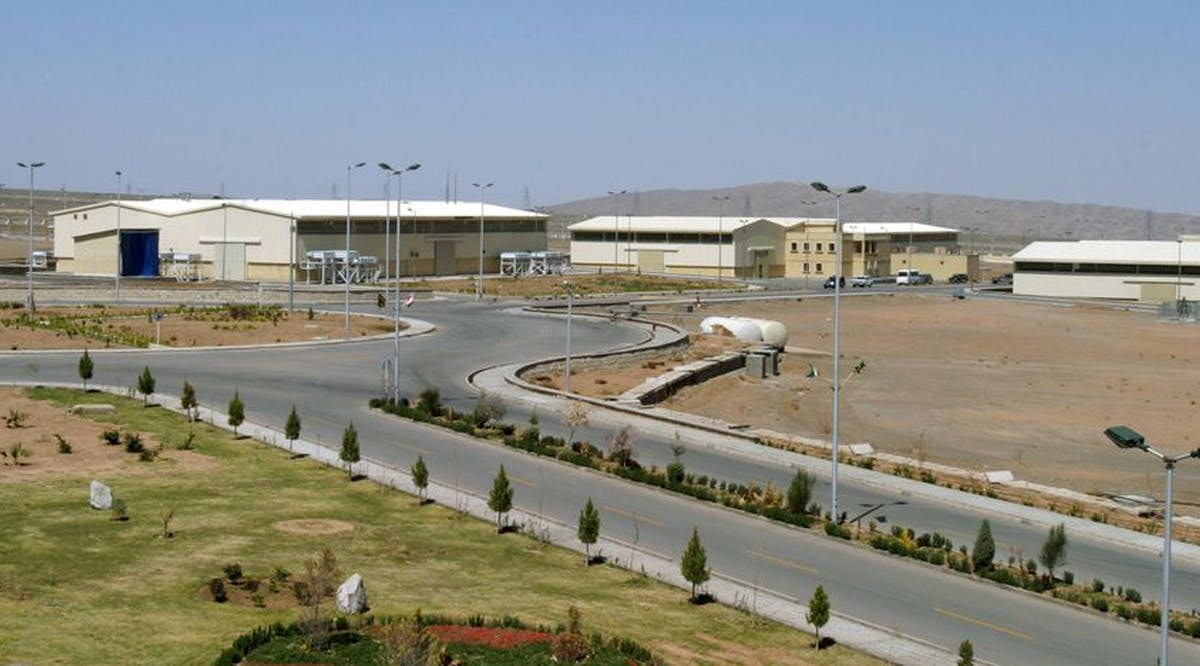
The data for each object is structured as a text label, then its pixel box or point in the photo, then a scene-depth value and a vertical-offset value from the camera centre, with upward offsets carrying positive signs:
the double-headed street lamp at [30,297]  86.69 -2.99
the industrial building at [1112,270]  131.00 +0.11
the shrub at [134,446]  42.22 -5.78
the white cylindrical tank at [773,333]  85.00 -4.14
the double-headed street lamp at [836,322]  35.88 -1.57
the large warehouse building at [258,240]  125.38 +1.30
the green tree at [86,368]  53.84 -4.46
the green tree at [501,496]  33.88 -5.66
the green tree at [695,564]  28.31 -6.02
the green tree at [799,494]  36.84 -5.95
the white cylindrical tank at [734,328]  84.94 -3.93
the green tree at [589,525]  31.00 -5.77
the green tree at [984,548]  31.62 -6.23
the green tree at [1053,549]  31.14 -6.12
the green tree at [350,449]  40.00 -5.44
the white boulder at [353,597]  26.59 -6.40
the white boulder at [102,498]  34.59 -6.02
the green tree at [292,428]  43.88 -5.35
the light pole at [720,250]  154.75 +1.41
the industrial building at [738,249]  156.75 +1.68
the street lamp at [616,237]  155.75 +2.63
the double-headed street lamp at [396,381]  53.01 -4.78
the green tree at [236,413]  45.59 -5.13
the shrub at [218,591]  27.41 -6.56
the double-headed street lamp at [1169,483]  22.89 -3.39
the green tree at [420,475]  36.94 -5.68
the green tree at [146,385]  51.86 -4.88
